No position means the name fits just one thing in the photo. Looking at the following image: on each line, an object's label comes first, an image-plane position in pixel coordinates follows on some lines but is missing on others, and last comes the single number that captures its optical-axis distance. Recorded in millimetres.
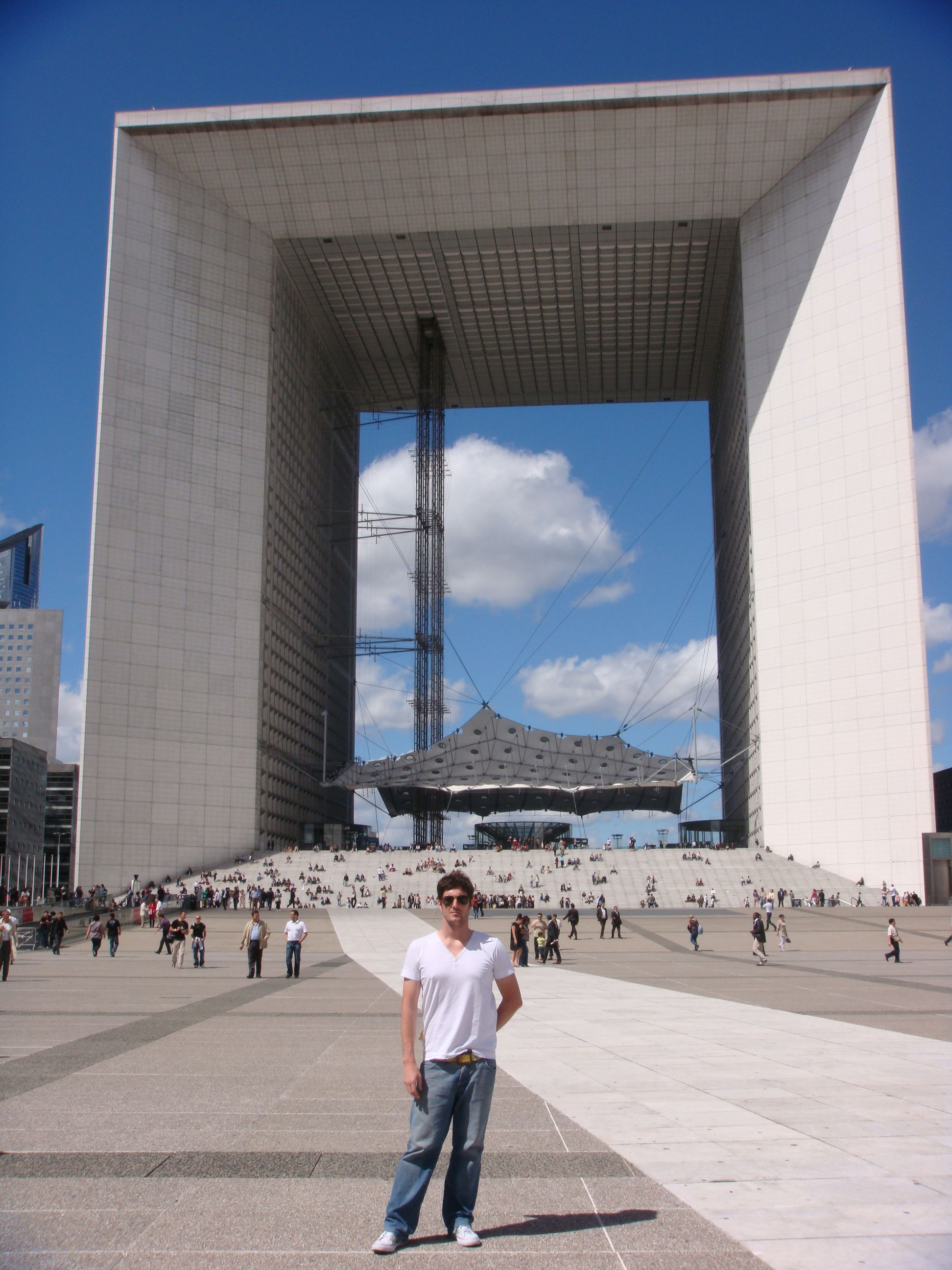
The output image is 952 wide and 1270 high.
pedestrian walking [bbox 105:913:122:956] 29625
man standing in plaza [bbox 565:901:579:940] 34312
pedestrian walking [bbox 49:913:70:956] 31109
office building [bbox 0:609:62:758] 162875
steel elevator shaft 79062
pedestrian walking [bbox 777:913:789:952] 30502
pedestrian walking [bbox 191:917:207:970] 25141
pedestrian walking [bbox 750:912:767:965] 24953
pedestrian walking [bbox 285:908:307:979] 22125
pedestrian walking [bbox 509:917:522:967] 25172
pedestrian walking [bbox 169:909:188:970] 25016
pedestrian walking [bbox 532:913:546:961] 26078
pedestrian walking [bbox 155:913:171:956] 28325
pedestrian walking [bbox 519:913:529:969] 25122
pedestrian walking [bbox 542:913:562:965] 26125
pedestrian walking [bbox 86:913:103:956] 29656
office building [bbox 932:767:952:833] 112500
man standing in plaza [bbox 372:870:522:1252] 5199
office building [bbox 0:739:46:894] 106688
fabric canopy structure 76188
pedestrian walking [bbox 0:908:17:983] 21094
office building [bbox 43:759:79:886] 128375
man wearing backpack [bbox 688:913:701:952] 30547
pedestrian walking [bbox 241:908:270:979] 21453
